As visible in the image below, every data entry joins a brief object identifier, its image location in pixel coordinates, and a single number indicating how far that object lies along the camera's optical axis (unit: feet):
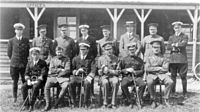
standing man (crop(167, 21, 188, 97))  20.58
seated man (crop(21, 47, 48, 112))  17.83
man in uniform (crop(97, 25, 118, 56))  20.62
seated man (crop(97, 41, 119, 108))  18.17
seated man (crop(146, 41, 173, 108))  18.26
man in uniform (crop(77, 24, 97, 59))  20.51
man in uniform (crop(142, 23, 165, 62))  20.04
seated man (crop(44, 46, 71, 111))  18.26
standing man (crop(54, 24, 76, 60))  20.38
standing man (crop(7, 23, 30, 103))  19.38
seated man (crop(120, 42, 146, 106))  18.40
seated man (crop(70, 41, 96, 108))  18.19
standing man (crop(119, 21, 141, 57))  20.90
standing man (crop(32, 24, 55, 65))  20.51
